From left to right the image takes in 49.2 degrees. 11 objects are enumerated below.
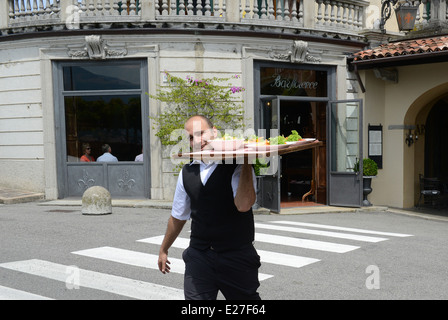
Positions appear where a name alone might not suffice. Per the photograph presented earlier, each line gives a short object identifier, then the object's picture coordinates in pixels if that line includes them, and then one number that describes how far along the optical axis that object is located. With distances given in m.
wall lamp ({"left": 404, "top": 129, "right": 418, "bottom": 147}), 14.60
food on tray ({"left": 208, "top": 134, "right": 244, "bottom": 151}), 3.20
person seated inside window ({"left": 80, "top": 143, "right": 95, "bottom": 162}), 14.03
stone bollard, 11.25
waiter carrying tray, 3.44
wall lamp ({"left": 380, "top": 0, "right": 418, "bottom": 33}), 14.13
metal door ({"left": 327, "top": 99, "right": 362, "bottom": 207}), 13.64
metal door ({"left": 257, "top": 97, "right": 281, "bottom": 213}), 12.52
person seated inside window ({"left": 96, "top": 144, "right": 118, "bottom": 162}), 13.91
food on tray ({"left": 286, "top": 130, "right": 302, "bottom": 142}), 3.78
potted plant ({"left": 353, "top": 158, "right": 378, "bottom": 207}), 13.66
